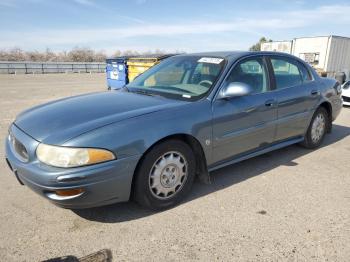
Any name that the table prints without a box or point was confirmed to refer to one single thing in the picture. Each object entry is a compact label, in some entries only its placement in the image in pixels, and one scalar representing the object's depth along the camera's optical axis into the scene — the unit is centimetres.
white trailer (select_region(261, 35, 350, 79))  1430
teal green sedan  257
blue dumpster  1236
